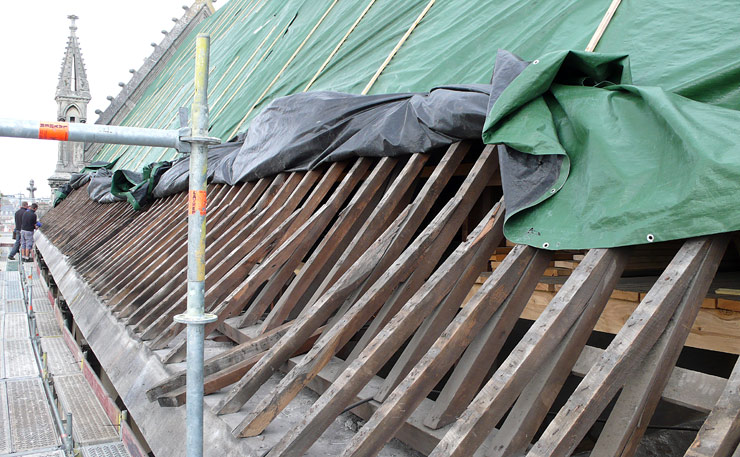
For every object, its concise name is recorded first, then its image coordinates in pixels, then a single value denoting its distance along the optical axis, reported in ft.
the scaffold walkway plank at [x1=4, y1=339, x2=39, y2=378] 29.11
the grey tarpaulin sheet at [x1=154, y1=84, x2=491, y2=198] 10.82
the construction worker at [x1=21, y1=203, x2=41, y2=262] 57.88
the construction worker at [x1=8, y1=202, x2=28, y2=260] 57.88
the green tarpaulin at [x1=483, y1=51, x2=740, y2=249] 6.88
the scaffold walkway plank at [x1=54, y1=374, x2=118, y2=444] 21.36
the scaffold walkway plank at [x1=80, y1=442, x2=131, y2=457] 19.26
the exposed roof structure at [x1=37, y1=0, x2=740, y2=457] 6.54
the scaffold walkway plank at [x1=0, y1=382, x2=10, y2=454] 20.20
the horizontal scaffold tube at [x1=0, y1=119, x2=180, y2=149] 7.30
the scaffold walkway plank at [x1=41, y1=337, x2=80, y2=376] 29.89
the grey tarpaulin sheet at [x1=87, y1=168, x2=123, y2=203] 37.50
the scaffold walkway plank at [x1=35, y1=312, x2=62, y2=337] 39.23
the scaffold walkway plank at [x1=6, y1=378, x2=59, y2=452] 20.77
